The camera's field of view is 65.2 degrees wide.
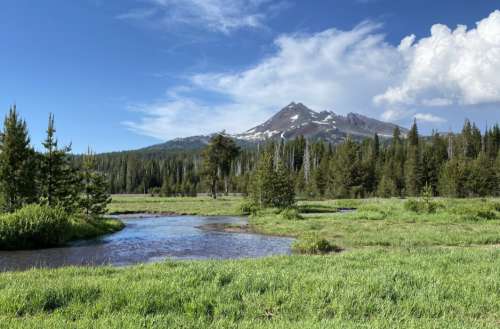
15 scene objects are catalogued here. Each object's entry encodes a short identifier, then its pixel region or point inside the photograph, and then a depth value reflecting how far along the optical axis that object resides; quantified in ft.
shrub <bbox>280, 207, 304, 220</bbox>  123.95
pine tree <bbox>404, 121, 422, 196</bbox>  288.30
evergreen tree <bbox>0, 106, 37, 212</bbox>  92.02
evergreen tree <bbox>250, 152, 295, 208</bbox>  166.40
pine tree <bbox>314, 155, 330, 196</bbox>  308.73
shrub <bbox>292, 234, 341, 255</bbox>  66.03
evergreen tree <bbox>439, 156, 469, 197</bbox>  247.70
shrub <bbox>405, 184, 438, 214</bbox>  126.62
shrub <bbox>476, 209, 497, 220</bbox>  111.86
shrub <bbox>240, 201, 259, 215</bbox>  167.51
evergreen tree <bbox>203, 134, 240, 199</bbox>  300.20
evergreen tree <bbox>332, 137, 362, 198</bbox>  287.48
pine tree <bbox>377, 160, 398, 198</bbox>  280.31
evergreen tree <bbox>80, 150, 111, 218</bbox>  117.29
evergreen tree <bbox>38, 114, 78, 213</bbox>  102.37
